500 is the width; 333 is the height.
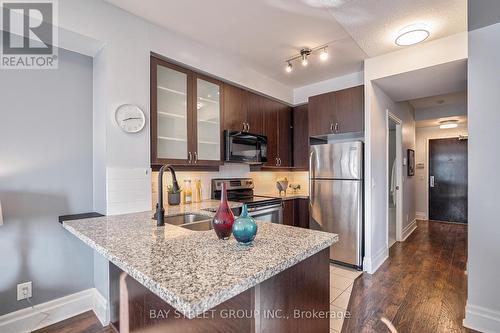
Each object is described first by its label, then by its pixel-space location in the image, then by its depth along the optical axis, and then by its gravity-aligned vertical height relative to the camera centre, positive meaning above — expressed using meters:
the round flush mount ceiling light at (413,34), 2.29 +1.25
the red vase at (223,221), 1.24 -0.27
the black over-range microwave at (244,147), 3.09 +0.26
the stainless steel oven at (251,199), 2.98 -0.43
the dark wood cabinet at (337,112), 3.20 +0.74
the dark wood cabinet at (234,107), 3.14 +0.78
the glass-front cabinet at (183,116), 2.46 +0.55
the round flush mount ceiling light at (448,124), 5.32 +0.91
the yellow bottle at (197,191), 3.05 -0.30
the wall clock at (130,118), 2.11 +0.43
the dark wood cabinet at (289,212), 3.50 -0.66
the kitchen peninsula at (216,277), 0.81 -0.39
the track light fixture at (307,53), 2.84 +1.34
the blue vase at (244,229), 1.14 -0.29
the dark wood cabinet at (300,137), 4.09 +0.49
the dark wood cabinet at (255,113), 3.47 +0.77
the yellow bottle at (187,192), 2.90 -0.30
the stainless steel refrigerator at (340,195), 3.10 -0.39
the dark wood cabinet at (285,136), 4.00 +0.50
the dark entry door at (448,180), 5.69 -0.34
